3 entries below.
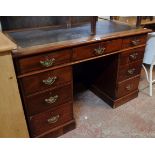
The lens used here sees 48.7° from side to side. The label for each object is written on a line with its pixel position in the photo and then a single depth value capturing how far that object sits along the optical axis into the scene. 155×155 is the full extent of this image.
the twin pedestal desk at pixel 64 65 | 1.09
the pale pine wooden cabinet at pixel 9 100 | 0.90
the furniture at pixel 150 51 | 1.74
